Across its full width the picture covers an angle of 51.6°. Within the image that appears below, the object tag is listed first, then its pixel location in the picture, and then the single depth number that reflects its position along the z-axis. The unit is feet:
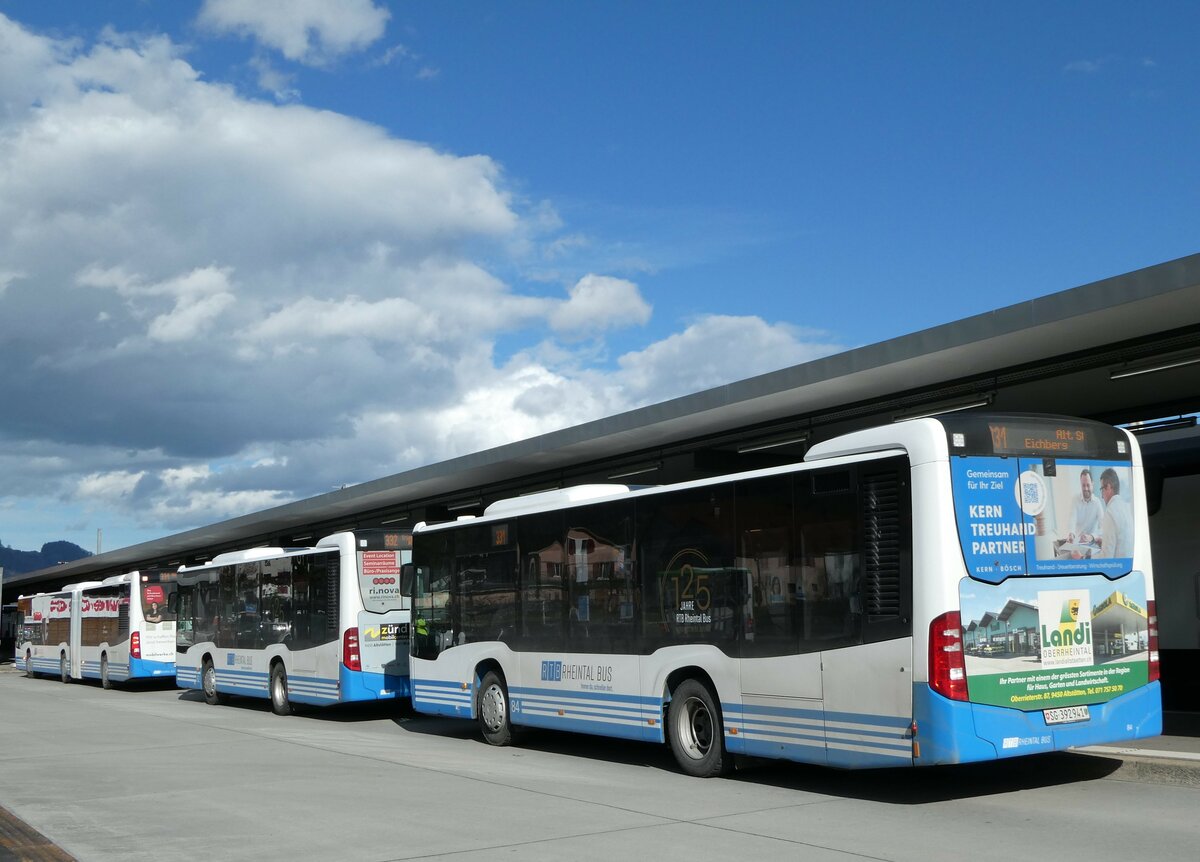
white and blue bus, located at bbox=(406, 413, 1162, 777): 30.96
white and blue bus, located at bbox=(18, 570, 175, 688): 108.17
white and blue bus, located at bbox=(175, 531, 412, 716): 64.13
